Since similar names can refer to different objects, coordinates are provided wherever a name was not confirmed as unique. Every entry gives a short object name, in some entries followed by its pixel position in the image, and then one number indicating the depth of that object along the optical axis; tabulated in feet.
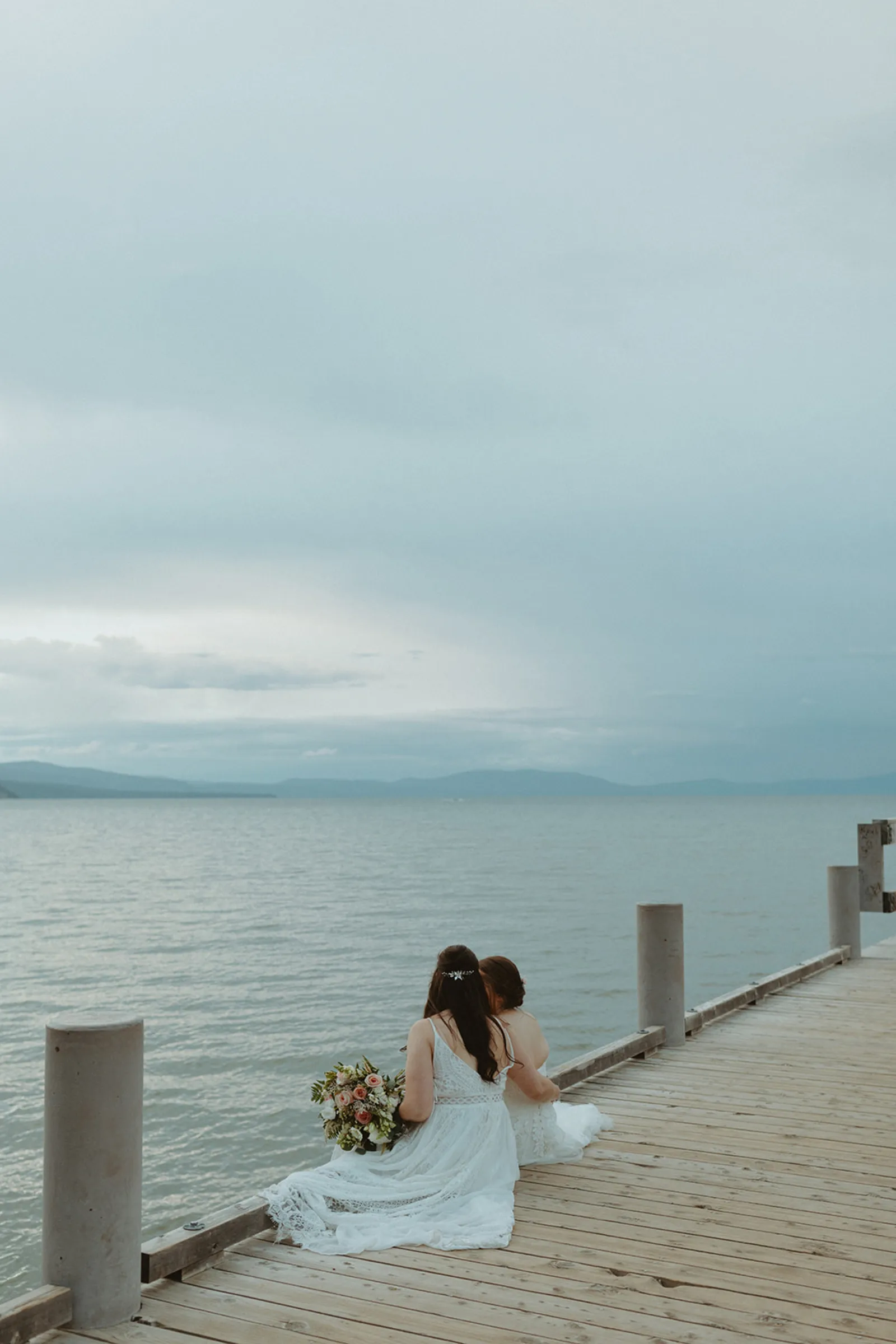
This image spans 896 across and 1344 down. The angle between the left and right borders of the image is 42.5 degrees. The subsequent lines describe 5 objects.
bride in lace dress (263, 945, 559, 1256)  16.55
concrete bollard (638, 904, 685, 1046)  29.27
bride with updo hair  20.16
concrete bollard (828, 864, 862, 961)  45.98
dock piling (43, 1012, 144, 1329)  13.39
